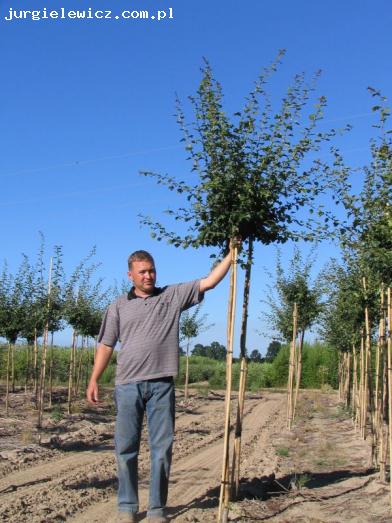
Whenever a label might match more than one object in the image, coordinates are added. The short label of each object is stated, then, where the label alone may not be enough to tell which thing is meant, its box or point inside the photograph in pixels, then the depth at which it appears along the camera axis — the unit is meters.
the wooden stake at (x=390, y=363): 6.51
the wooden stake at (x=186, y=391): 25.26
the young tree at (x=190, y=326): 26.59
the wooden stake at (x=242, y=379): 6.21
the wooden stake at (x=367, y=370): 10.03
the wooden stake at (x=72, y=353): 19.74
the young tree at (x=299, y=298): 17.97
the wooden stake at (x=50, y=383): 21.12
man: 5.32
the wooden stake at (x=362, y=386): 12.79
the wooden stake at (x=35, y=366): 17.70
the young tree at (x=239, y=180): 6.26
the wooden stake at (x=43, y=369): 14.78
